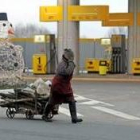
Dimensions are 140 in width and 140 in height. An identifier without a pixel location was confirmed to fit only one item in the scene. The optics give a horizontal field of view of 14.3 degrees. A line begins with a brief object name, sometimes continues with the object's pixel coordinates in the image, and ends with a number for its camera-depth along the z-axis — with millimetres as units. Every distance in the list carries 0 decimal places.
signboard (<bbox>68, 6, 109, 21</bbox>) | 33750
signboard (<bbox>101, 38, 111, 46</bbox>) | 40406
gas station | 33594
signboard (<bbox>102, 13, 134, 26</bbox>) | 35312
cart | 14617
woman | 14047
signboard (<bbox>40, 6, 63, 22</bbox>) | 33594
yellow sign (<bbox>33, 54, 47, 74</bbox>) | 35594
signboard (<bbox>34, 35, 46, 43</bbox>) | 36219
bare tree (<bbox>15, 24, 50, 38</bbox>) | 100275
